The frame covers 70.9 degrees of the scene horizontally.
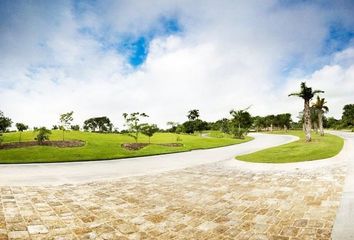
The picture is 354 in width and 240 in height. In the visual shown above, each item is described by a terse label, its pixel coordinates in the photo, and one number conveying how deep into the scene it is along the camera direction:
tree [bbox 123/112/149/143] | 31.73
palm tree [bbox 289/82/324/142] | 32.56
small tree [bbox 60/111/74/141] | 30.86
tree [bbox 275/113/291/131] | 98.17
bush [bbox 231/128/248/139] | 53.84
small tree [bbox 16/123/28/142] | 31.38
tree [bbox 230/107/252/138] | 67.50
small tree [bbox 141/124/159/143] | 31.73
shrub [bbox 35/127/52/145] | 26.72
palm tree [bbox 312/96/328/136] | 48.39
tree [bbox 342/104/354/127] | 81.38
